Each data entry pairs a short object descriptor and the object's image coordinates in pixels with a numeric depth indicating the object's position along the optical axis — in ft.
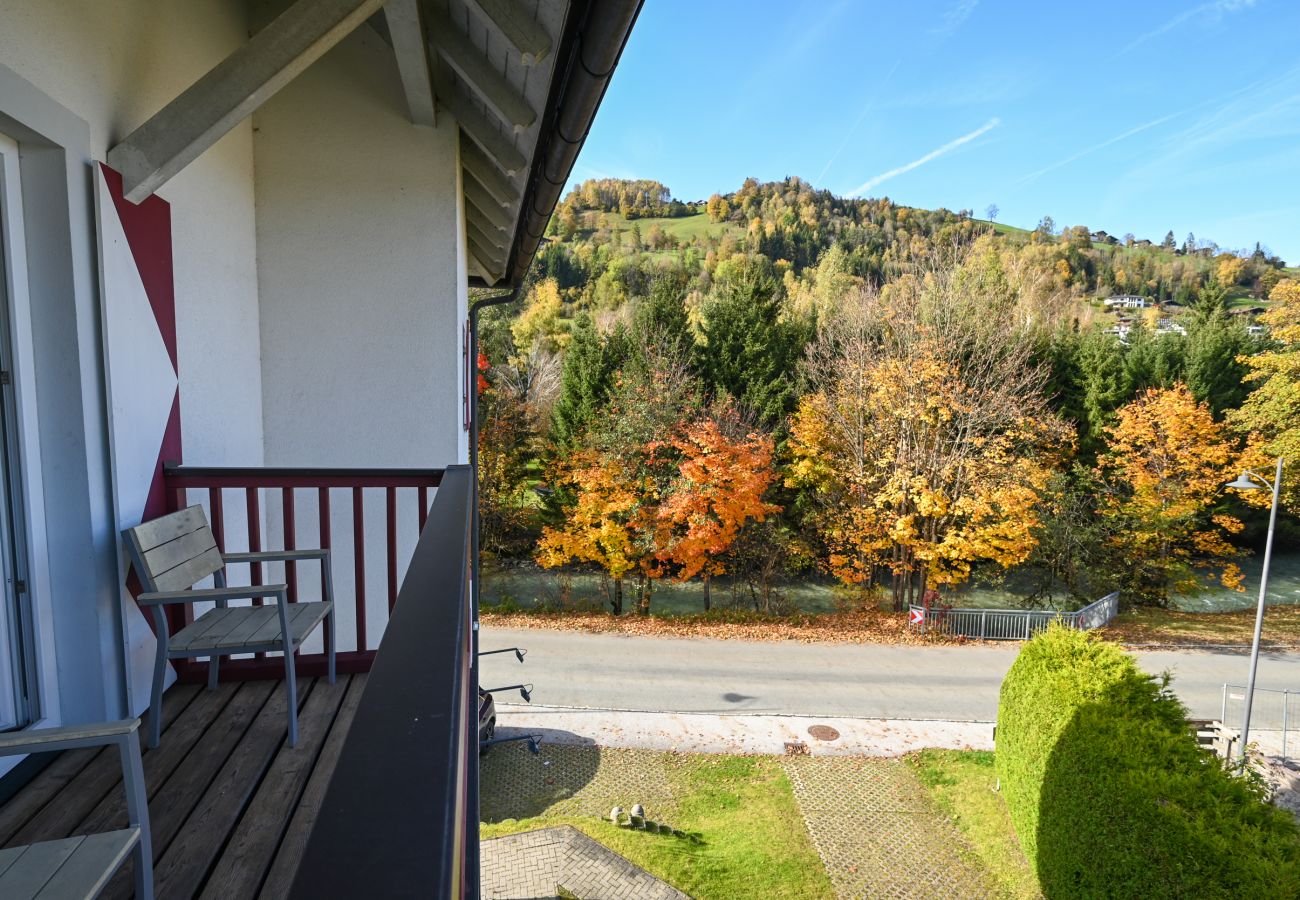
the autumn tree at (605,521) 49.65
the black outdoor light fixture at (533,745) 30.60
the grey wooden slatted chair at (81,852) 3.54
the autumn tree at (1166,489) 53.88
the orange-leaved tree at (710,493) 48.14
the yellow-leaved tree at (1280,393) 54.29
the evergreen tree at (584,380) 60.13
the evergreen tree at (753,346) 58.65
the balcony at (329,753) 1.48
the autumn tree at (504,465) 59.11
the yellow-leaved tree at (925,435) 47.21
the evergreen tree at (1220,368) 65.72
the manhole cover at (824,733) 32.86
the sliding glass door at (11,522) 6.37
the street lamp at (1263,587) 32.12
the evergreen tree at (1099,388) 64.28
